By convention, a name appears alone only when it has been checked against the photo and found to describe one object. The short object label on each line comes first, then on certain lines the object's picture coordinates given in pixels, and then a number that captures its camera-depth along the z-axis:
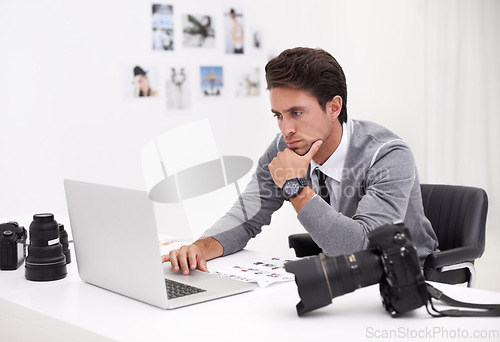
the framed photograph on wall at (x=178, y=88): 4.13
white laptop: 1.47
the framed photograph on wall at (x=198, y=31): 4.18
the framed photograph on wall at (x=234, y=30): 4.39
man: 1.92
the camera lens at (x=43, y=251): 1.78
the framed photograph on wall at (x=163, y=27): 4.02
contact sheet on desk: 1.74
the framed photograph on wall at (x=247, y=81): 4.48
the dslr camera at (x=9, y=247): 1.92
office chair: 2.19
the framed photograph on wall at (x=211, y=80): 4.28
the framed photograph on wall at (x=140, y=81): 3.93
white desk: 1.31
